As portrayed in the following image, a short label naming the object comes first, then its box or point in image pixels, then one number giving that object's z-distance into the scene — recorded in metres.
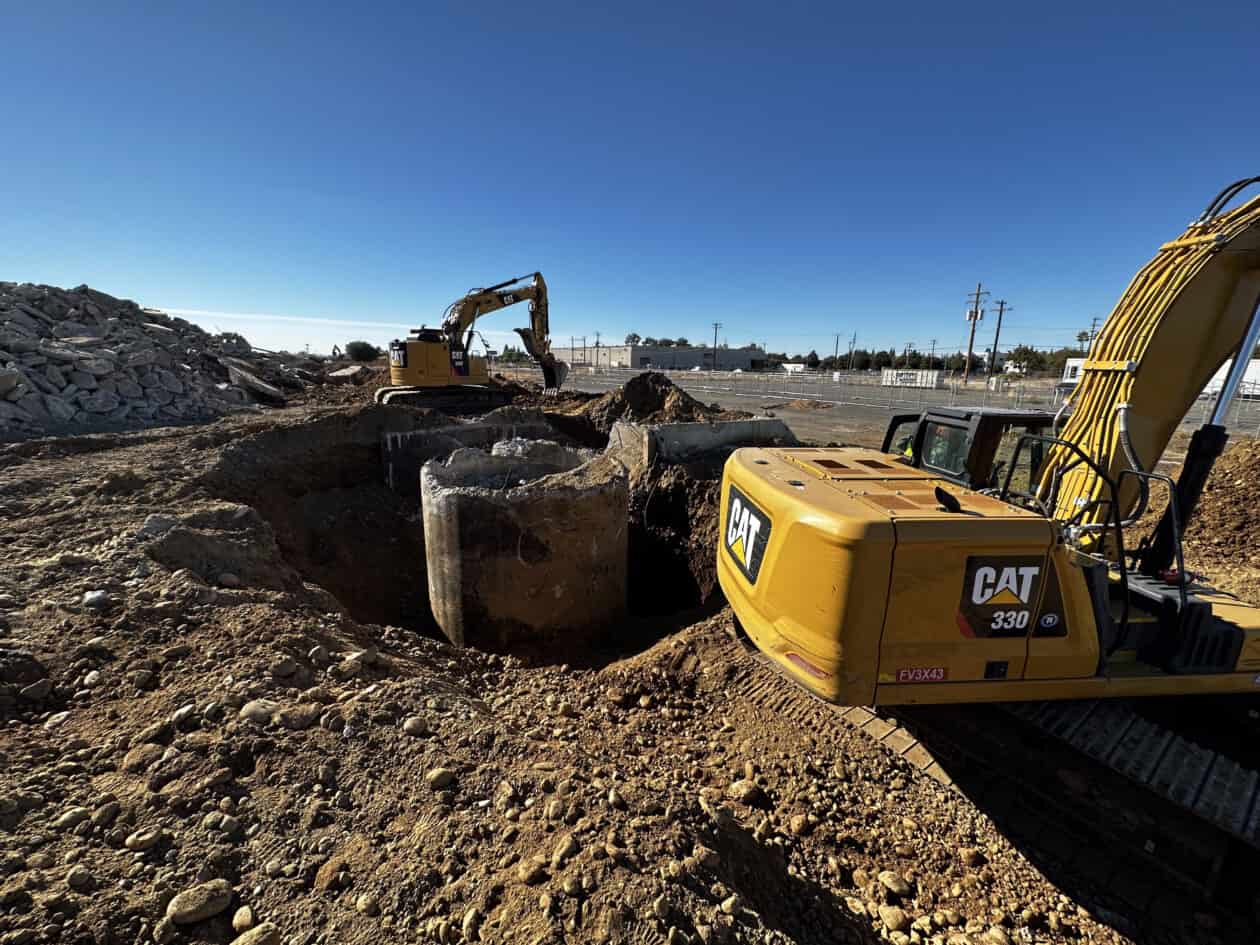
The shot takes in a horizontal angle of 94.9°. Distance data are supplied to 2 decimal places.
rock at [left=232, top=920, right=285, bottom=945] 1.71
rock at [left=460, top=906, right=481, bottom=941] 1.78
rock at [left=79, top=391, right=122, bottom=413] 12.27
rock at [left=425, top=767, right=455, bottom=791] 2.38
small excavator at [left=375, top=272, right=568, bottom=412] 15.00
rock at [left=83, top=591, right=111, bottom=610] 3.52
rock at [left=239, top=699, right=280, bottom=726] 2.64
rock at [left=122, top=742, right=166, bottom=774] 2.35
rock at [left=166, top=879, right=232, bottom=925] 1.77
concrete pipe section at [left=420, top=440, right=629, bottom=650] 5.70
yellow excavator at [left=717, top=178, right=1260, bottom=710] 2.79
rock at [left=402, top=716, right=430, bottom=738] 2.70
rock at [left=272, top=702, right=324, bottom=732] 2.64
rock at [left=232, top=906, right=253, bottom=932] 1.77
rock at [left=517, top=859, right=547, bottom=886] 1.95
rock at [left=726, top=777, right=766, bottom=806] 3.28
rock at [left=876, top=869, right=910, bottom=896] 2.79
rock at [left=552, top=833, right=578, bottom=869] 2.01
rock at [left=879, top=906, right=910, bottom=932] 2.58
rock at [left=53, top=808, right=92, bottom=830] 2.05
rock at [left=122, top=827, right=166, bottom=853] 1.98
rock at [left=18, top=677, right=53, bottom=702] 2.76
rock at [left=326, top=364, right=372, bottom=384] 26.35
